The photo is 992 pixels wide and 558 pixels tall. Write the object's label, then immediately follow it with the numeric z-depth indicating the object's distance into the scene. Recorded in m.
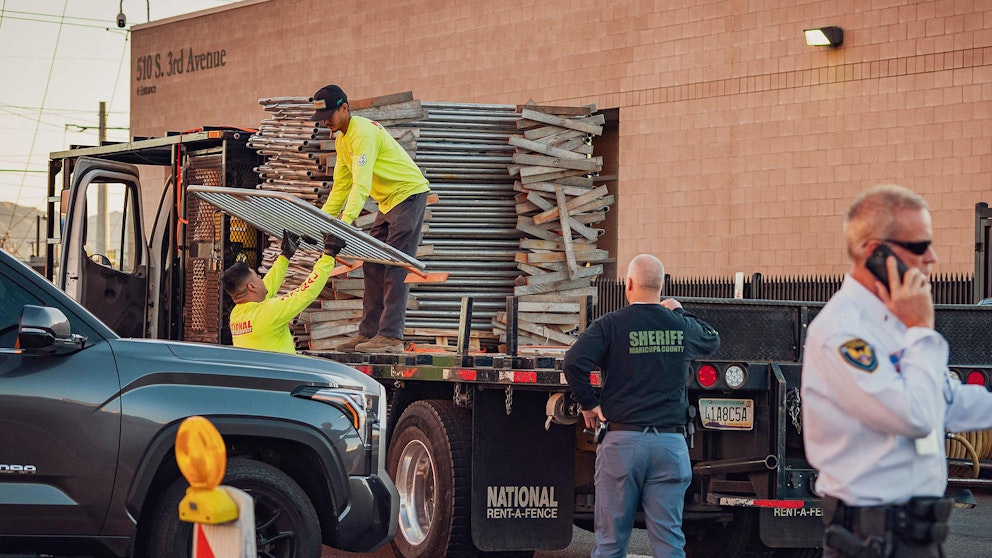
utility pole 40.08
